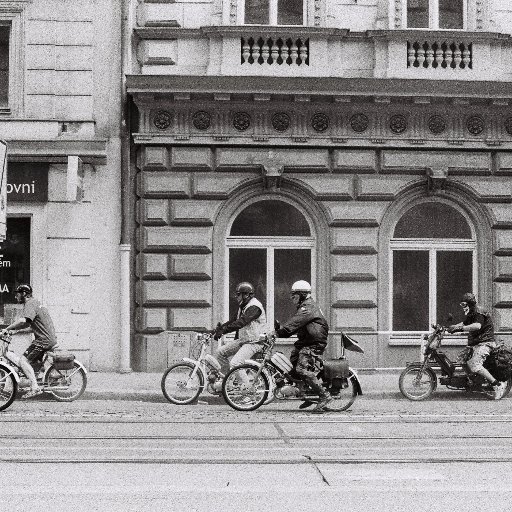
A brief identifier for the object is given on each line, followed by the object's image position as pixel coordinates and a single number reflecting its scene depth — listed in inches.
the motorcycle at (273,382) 568.1
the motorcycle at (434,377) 633.6
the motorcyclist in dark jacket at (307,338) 563.5
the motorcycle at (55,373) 601.9
